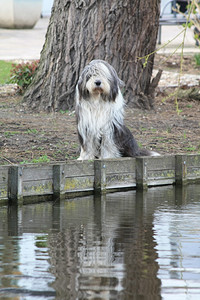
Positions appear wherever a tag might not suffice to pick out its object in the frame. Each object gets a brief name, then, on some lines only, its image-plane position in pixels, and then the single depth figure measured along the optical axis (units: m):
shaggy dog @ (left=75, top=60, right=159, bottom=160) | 15.70
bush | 27.66
